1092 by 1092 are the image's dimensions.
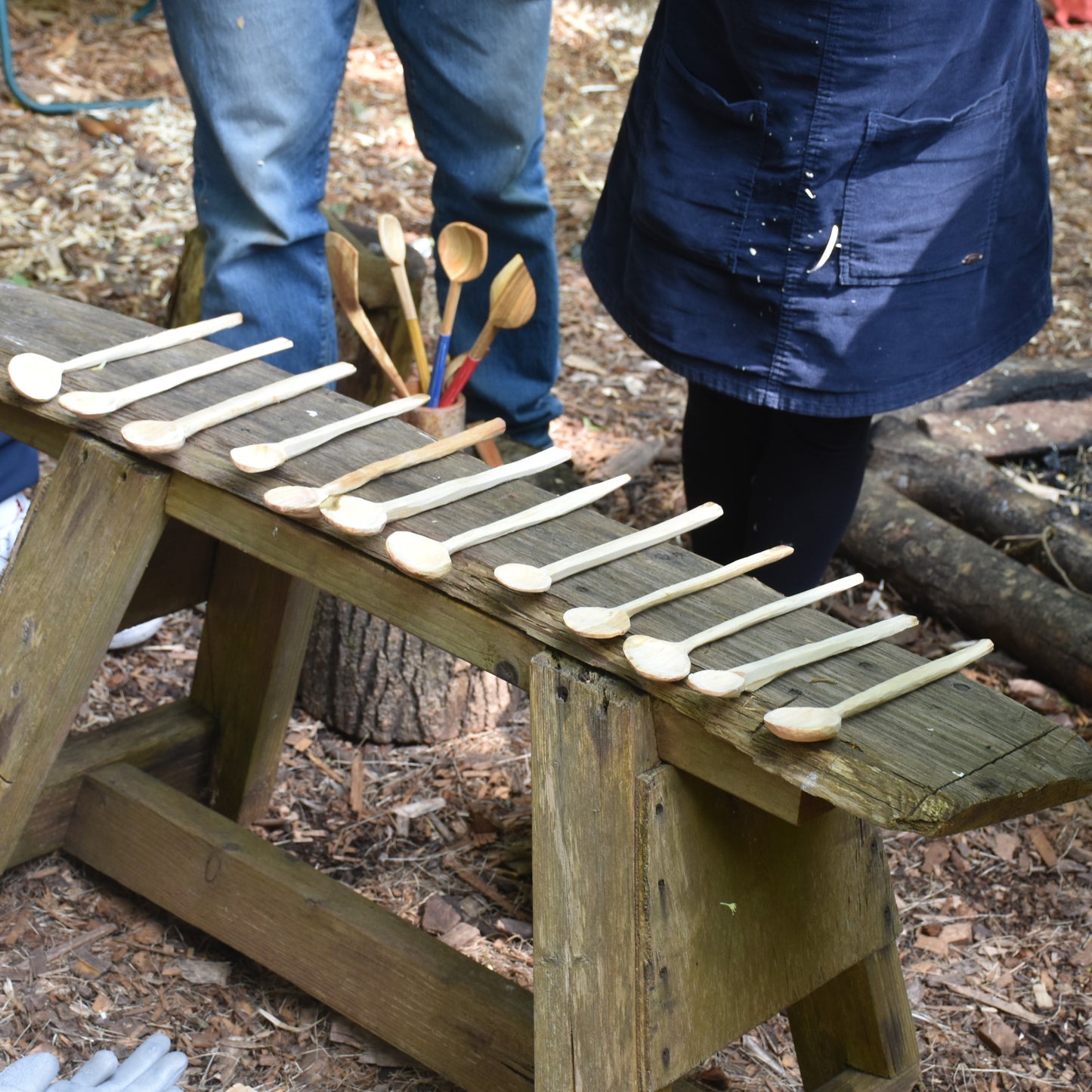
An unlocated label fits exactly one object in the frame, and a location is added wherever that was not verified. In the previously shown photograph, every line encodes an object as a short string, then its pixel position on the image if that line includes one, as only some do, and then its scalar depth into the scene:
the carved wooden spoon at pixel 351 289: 3.22
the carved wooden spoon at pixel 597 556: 2.60
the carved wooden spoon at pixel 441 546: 2.61
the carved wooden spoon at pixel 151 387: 2.80
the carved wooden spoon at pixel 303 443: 2.71
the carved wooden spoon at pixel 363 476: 2.66
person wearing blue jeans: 3.23
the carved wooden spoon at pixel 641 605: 2.57
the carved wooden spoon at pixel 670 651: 2.53
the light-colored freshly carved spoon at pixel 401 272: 3.28
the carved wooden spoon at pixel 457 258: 3.27
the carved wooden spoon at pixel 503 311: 3.23
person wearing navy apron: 2.88
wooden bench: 2.55
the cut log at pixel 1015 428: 4.02
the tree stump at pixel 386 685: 3.36
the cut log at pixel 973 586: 3.54
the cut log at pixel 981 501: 3.75
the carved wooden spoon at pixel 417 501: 2.64
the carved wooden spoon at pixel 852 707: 2.46
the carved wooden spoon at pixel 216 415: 2.76
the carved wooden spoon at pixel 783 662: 2.51
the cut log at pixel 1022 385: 4.19
